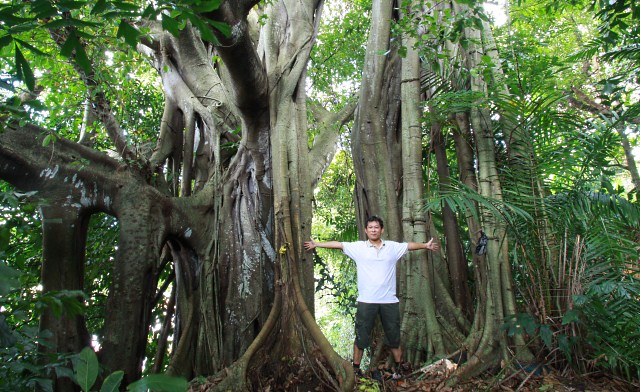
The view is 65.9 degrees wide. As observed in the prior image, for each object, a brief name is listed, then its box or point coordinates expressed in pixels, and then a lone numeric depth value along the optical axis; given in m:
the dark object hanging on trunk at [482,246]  4.07
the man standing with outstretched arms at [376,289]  3.74
